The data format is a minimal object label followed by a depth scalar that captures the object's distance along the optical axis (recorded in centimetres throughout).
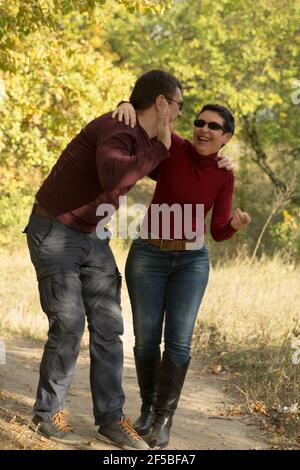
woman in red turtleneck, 934
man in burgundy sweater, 880
